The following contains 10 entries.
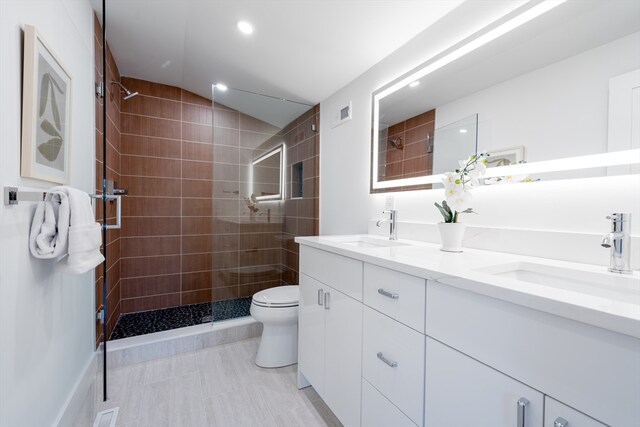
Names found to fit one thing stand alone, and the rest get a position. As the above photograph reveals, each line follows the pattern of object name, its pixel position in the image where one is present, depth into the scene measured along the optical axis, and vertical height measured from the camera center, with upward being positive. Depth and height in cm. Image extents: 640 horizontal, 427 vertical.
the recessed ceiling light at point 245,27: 175 +117
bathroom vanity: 51 -32
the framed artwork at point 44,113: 97 +37
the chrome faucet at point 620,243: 83 -8
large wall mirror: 94 +51
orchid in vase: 125 +9
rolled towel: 104 -8
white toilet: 192 -85
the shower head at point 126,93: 235 +106
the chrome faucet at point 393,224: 172 -8
